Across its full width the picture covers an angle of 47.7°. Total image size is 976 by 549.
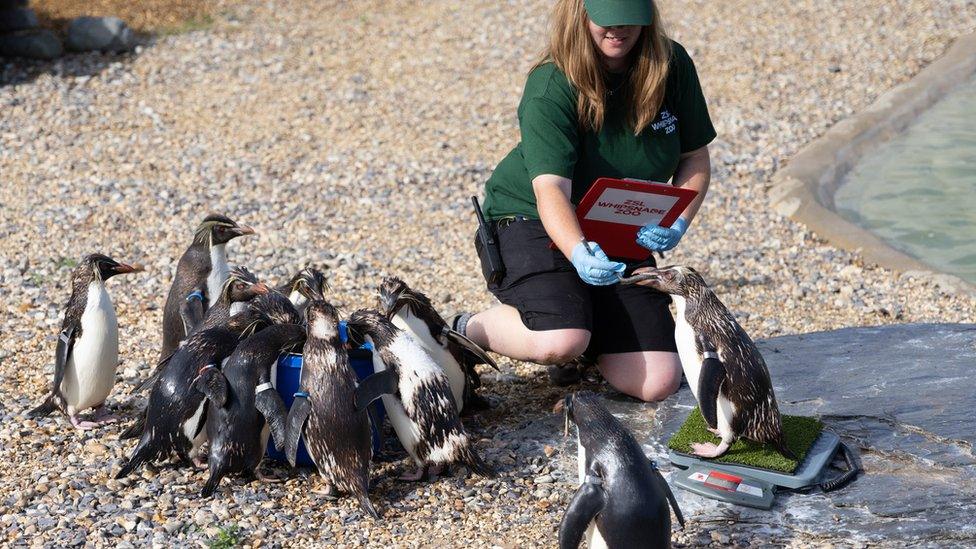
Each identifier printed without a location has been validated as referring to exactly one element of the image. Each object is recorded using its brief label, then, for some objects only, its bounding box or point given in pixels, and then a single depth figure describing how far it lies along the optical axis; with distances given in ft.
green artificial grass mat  12.92
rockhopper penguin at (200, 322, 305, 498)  12.85
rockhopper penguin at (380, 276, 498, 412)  14.80
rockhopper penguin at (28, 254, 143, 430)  15.01
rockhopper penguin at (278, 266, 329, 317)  14.58
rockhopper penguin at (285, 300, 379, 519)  12.71
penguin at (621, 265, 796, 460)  12.88
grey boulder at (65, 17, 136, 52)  36.29
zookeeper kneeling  14.19
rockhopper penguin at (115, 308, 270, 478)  13.12
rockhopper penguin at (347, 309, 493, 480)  13.34
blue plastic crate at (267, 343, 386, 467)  13.50
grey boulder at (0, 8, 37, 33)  36.35
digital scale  12.46
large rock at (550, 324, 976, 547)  11.93
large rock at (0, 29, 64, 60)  35.58
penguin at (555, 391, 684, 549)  10.80
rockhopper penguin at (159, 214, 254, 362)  16.60
